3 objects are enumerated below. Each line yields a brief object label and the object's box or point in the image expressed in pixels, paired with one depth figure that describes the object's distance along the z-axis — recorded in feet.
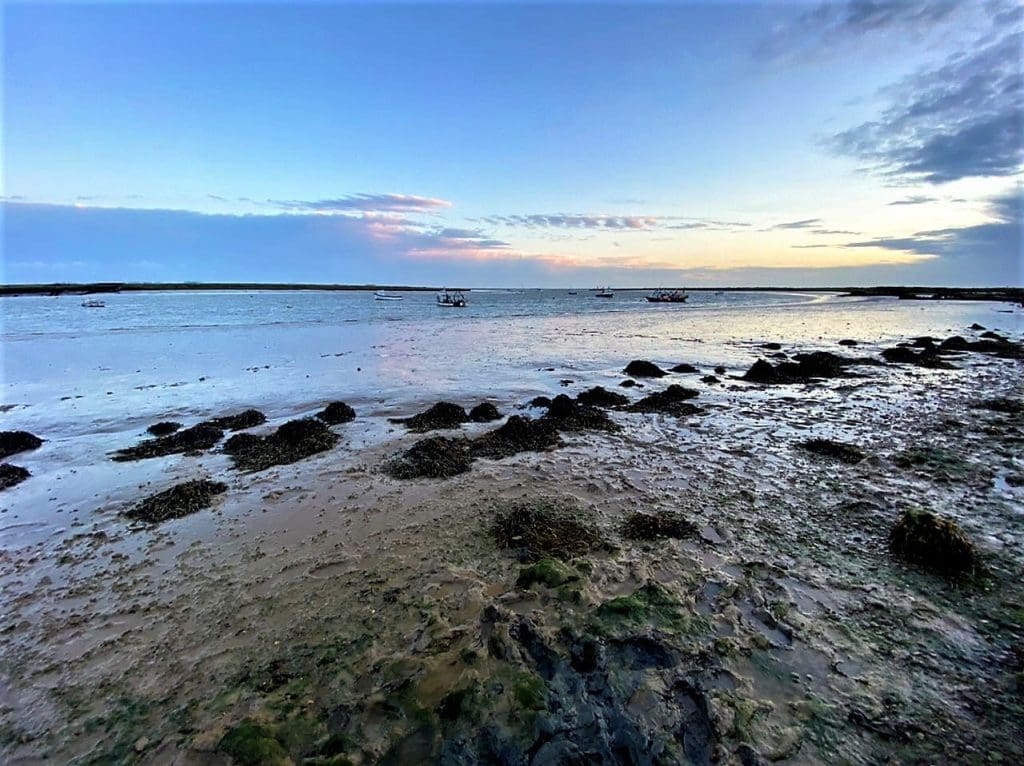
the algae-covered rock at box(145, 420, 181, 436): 42.19
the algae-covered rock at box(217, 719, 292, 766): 11.71
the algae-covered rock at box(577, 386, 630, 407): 51.98
